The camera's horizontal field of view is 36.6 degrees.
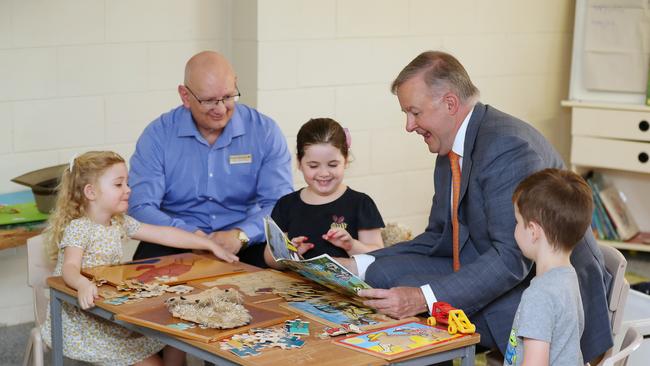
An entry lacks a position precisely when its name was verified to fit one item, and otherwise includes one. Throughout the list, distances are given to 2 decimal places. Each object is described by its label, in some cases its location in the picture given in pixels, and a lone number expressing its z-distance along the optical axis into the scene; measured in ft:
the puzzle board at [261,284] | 9.27
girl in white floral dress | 10.27
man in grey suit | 8.92
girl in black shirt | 10.84
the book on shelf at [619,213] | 18.75
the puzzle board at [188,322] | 7.97
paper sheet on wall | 17.85
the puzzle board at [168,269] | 9.81
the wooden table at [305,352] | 7.39
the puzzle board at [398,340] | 7.61
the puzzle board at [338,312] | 8.36
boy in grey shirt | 7.96
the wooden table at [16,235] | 12.43
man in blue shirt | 12.14
